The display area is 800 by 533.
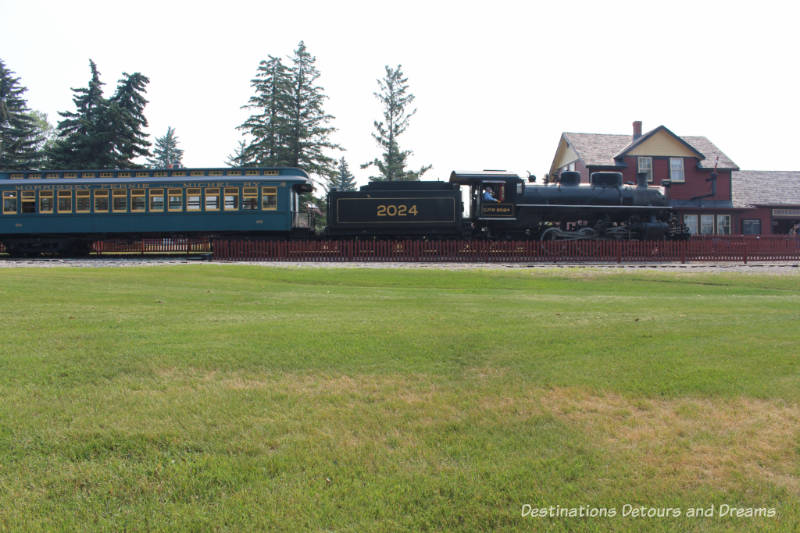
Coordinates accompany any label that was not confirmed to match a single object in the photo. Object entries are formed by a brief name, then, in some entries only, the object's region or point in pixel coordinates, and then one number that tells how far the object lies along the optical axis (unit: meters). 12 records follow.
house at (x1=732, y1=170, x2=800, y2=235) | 38.78
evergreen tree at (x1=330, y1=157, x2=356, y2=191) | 75.69
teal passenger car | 23.86
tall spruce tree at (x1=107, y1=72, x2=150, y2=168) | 41.84
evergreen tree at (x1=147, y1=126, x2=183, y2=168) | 81.50
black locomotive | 23.67
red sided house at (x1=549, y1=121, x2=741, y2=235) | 37.94
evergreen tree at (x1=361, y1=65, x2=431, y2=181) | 47.66
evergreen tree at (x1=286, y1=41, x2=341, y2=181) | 44.59
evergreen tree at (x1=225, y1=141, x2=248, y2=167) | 46.41
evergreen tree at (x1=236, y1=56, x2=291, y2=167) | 44.38
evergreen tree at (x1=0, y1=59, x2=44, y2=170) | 45.75
